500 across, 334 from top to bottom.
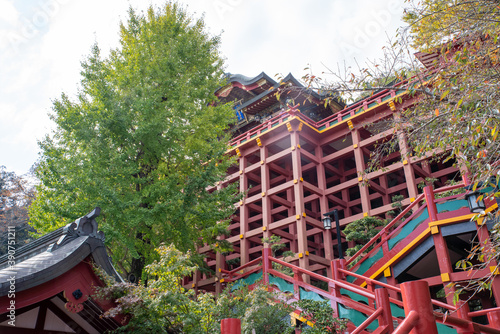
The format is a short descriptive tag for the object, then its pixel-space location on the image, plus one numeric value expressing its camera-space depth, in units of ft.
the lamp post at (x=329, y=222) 34.81
